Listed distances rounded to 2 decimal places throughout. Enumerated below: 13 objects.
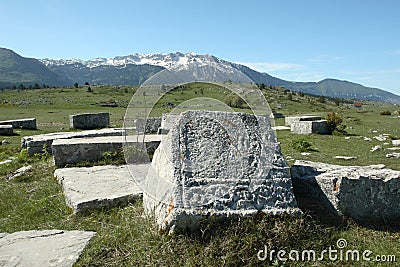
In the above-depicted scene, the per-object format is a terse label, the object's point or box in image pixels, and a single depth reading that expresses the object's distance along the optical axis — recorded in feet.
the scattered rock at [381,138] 56.65
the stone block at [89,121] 70.84
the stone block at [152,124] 57.52
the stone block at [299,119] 73.56
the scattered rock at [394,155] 40.22
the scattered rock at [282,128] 77.32
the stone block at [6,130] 62.90
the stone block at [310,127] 65.97
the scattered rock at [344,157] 40.34
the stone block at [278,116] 115.72
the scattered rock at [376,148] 46.09
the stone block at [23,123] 72.18
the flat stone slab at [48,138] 38.40
